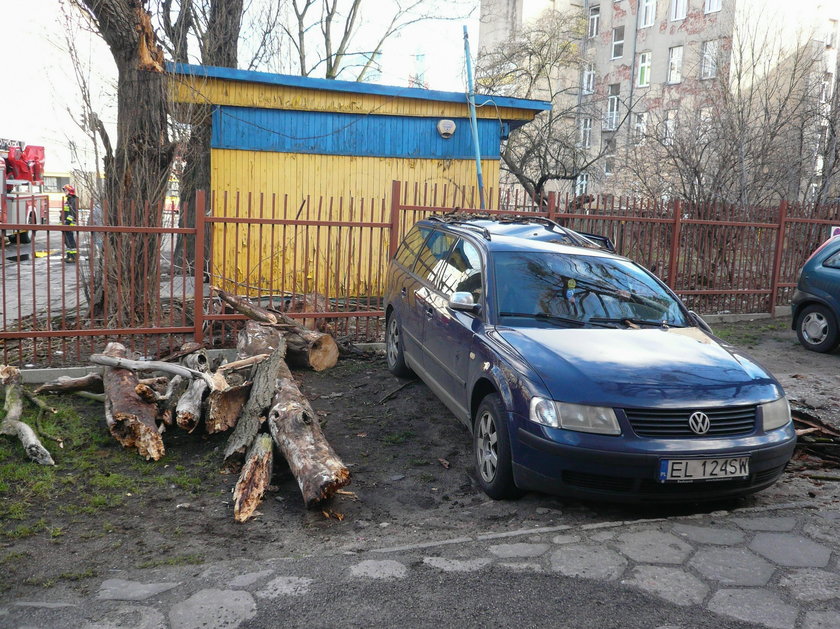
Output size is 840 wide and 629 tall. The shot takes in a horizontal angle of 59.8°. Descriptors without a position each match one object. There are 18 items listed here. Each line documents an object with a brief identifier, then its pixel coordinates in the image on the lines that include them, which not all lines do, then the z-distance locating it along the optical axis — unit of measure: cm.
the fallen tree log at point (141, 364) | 625
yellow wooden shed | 1180
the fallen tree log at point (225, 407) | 582
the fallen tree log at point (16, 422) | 534
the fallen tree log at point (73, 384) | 683
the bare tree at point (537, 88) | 2222
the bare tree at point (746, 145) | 1748
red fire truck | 2105
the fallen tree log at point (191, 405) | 579
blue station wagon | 416
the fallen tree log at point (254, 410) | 532
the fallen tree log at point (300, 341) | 805
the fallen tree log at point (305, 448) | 454
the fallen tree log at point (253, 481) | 457
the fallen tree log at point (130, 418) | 554
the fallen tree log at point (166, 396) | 596
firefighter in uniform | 1780
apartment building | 1814
